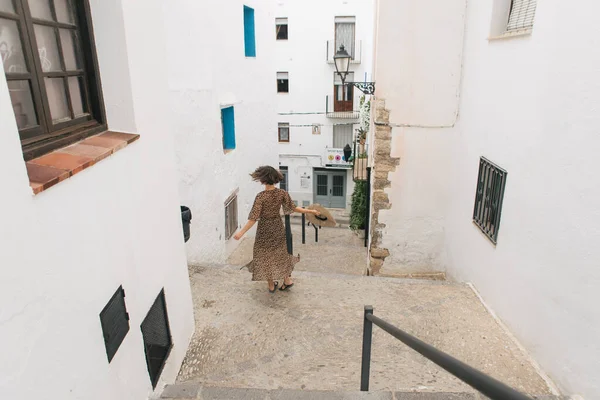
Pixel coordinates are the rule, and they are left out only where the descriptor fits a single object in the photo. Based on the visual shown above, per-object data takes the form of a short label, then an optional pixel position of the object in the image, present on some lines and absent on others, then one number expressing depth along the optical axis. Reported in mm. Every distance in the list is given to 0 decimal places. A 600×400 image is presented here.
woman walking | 4133
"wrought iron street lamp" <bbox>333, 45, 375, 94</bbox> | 6607
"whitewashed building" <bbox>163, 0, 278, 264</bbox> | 6086
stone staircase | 3107
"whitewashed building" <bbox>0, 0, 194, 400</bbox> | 1430
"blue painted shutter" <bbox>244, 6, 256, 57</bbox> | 9992
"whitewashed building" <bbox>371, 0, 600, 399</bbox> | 2846
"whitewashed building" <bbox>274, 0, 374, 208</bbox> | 17594
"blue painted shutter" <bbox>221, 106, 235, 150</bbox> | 8719
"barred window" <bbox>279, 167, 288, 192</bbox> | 19942
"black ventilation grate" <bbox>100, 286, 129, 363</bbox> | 2043
